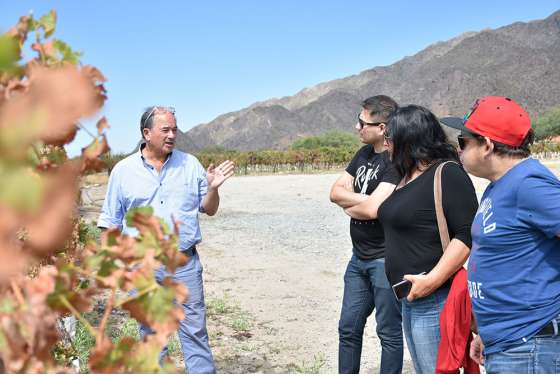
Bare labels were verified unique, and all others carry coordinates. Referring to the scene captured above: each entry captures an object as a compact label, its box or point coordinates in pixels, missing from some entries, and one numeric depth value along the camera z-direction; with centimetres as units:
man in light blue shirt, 325
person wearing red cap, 187
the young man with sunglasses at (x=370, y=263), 317
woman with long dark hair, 239
